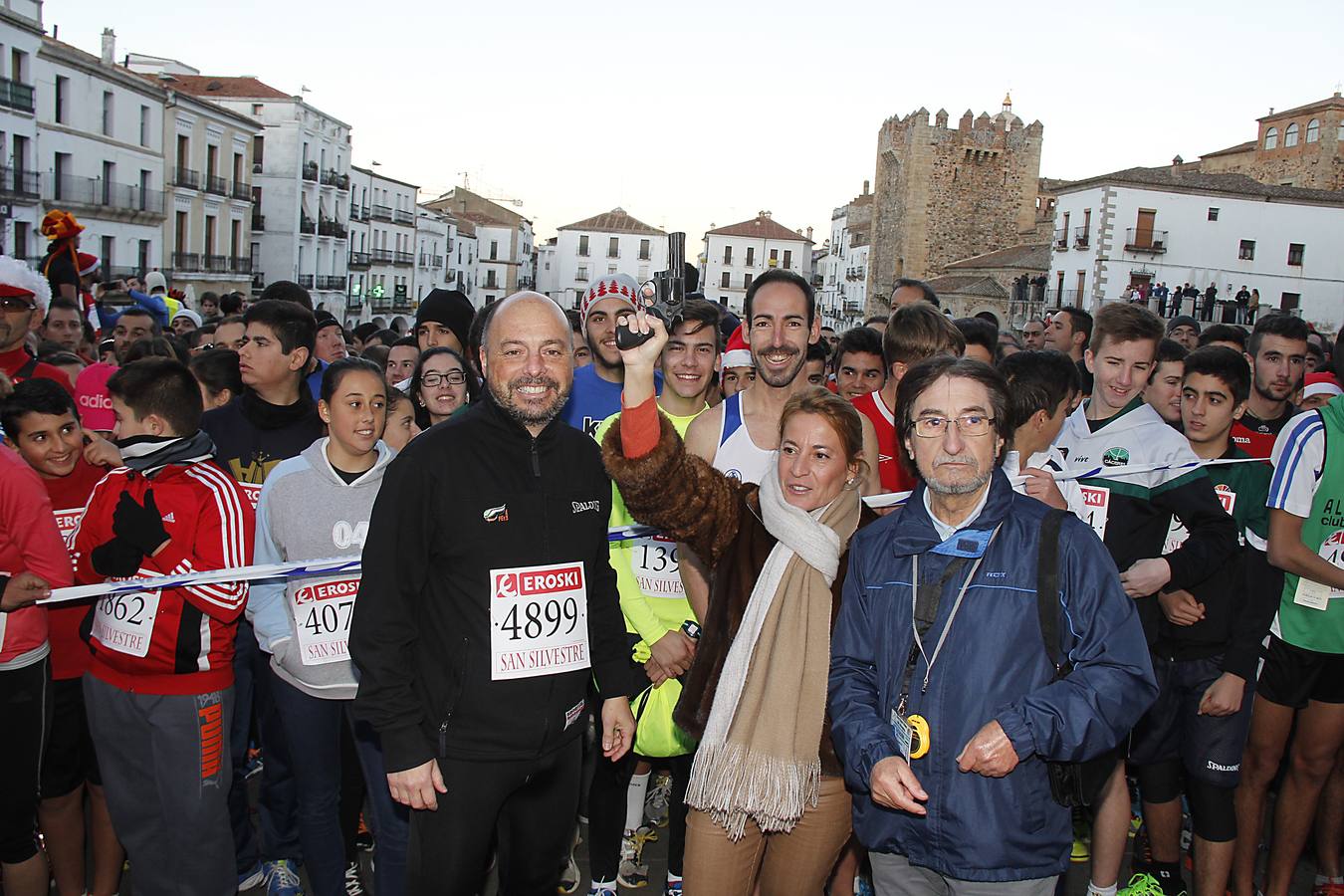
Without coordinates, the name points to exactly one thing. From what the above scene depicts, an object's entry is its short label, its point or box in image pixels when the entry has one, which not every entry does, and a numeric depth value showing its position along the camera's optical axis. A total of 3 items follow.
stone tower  54.97
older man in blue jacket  2.63
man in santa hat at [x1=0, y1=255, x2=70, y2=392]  5.02
